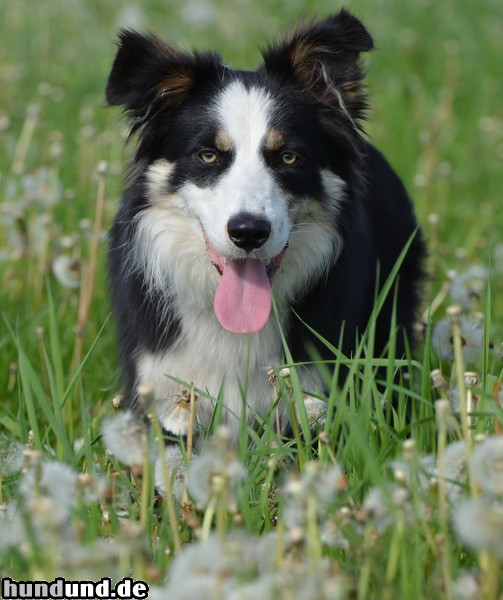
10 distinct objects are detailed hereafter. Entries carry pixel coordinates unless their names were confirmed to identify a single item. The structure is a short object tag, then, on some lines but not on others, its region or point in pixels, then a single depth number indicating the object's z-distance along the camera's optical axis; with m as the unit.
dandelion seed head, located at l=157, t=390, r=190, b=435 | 5.49
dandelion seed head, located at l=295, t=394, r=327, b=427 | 5.54
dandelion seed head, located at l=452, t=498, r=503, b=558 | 3.24
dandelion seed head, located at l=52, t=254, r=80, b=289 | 8.37
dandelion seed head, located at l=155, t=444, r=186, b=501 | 4.98
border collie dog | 6.67
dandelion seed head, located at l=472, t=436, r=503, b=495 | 3.64
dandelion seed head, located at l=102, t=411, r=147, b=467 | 4.16
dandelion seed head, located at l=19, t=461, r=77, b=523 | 4.07
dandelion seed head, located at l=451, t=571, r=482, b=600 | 3.67
